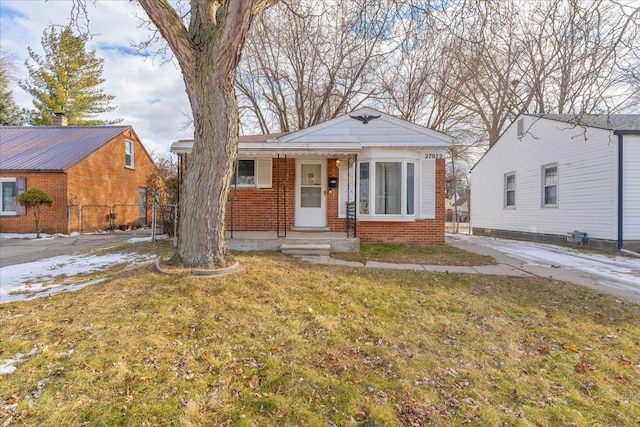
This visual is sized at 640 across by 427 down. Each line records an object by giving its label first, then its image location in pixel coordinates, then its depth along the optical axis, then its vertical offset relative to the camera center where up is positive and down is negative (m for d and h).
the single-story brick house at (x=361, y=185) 9.63 +0.75
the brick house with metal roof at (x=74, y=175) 13.77 +1.61
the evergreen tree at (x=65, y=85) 24.22 +9.74
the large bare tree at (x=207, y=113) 5.04 +1.57
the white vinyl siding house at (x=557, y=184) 9.23 +0.92
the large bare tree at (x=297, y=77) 17.31 +7.94
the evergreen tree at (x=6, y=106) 23.64 +7.90
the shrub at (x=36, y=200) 12.50 +0.37
